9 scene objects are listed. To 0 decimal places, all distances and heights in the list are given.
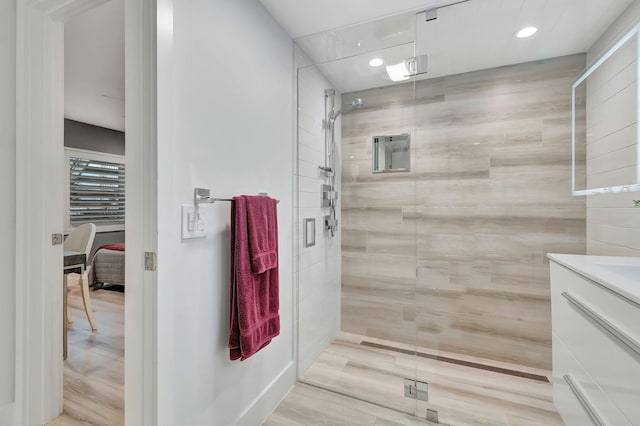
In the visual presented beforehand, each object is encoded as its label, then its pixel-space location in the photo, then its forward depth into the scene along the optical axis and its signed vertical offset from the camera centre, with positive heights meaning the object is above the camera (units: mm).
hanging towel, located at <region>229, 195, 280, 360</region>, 1382 -346
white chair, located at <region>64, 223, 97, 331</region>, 2654 -338
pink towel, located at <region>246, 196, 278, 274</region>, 1448 -103
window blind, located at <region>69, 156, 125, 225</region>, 4781 +380
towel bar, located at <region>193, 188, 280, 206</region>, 1244 +72
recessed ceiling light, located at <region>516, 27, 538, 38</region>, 1739 +1088
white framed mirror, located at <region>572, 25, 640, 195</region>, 1452 +484
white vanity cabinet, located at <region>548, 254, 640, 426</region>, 879 -475
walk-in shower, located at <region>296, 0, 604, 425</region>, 1818 +12
